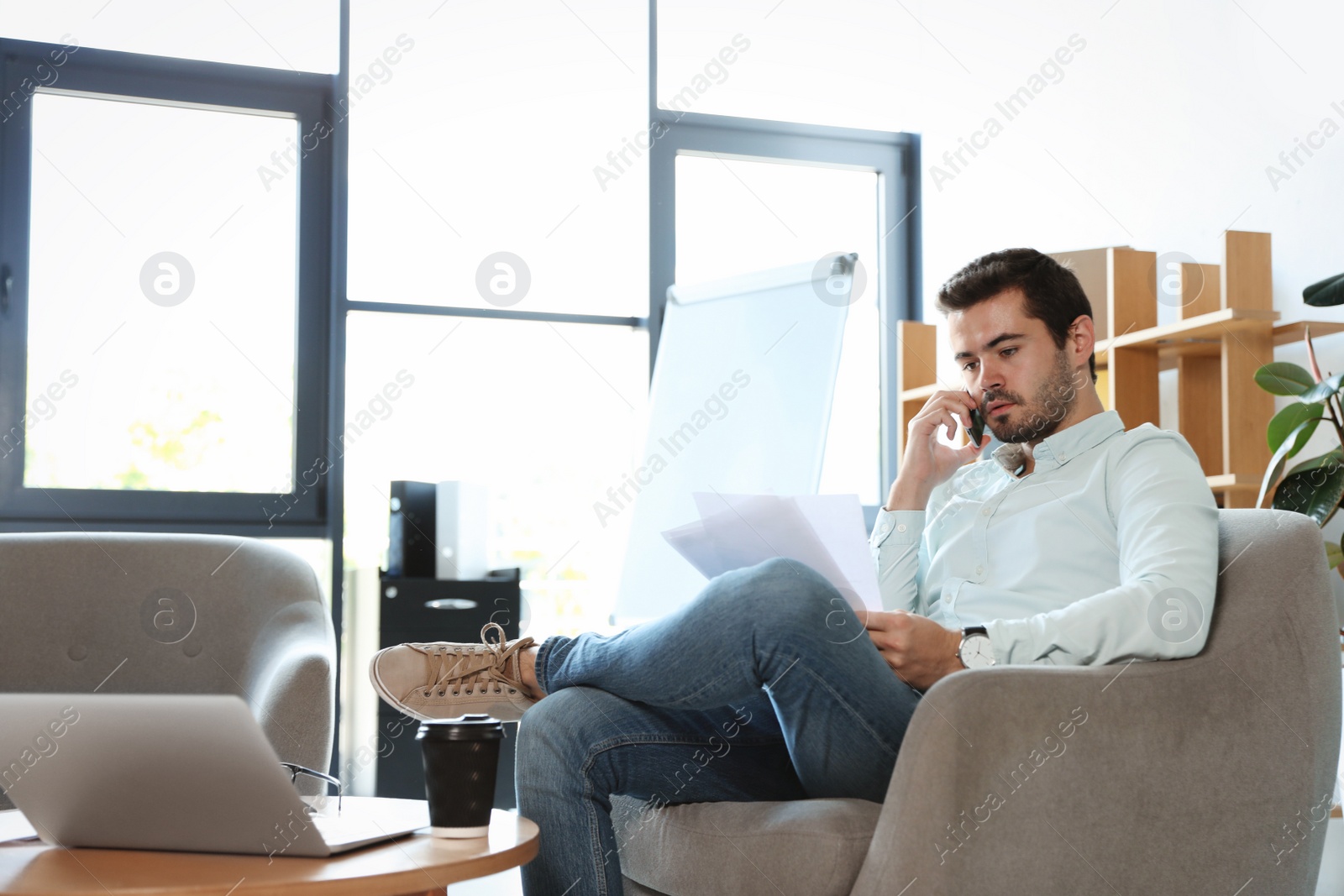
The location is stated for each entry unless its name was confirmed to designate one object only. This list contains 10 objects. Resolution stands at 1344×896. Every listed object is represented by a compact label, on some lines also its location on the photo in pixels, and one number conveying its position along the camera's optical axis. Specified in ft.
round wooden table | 3.06
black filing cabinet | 10.09
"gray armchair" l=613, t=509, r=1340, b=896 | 3.99
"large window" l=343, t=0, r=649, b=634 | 11.43
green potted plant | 6.33
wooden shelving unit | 7.43
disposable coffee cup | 3.74
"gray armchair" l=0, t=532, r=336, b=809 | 7.00
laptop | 3.17
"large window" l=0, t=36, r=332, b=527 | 10.47
